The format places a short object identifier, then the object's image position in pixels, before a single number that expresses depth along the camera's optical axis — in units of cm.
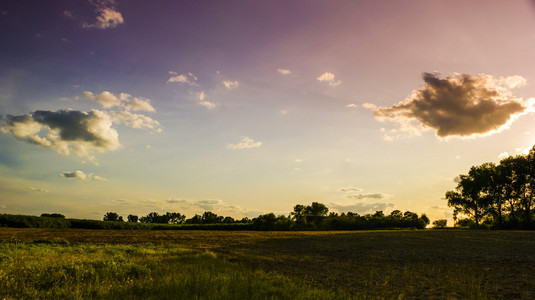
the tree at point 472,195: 7038
